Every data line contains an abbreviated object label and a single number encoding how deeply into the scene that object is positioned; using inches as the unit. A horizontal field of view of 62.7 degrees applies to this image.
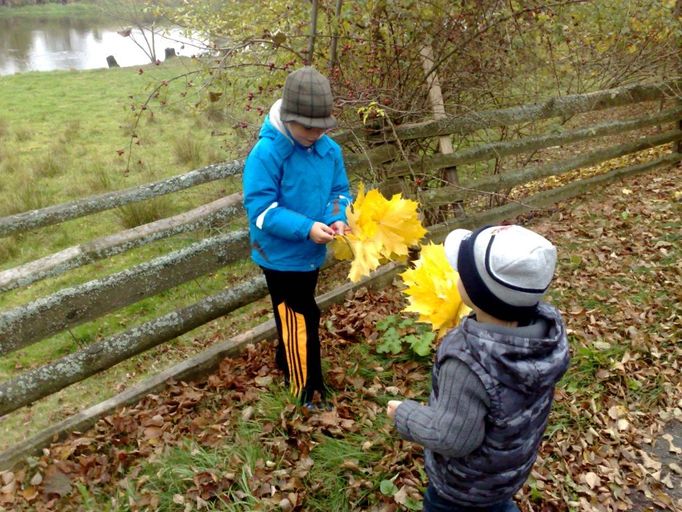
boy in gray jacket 63.4
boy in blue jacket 101.2
